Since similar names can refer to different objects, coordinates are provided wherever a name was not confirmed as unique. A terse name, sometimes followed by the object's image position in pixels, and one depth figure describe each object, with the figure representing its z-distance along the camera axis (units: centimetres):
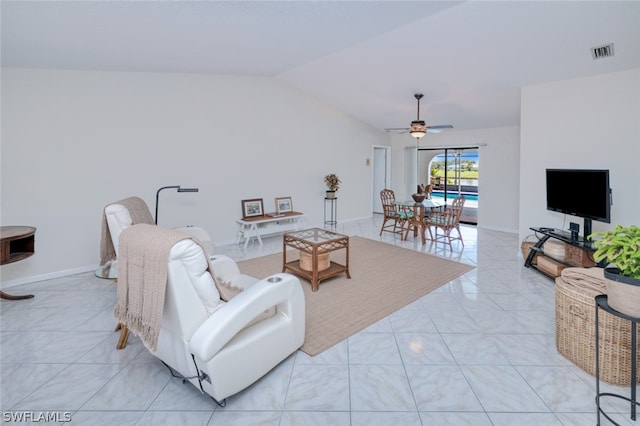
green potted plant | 153
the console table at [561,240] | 344
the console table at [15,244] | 297
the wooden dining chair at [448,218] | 541
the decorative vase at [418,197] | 594
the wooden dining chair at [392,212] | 613
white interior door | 884
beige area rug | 280
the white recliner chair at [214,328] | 170
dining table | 577
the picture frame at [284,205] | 617
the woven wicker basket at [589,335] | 199
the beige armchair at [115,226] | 248
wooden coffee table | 354
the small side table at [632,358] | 162
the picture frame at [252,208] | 571
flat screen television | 336
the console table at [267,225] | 548
